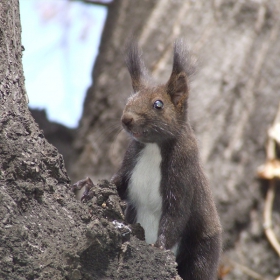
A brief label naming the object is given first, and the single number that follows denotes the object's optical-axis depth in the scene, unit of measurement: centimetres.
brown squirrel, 625
